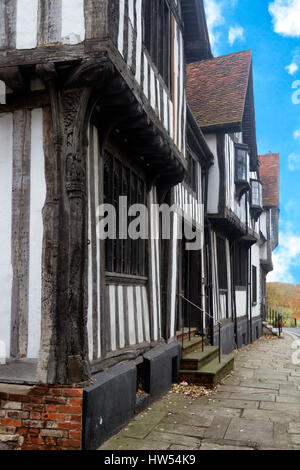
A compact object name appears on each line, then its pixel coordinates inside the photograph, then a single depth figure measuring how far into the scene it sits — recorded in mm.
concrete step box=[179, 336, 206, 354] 9005
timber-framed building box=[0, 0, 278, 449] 4598
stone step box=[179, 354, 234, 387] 7906
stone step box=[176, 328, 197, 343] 9322
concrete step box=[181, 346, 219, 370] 8188
